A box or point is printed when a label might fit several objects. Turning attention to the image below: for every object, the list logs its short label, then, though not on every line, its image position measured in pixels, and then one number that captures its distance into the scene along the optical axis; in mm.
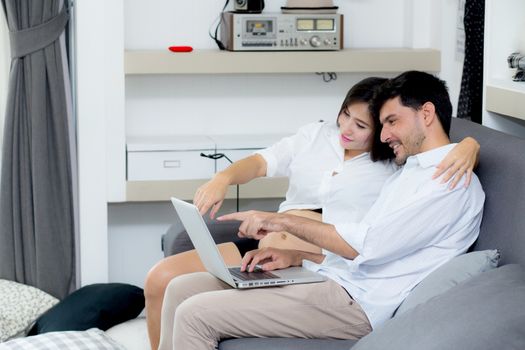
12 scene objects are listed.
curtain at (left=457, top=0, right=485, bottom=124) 4948
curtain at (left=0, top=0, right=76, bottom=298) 5448
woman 4099
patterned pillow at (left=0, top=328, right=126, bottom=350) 4469
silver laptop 3519
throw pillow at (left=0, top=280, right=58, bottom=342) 5220
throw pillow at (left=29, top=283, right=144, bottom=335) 5210
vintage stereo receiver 5547
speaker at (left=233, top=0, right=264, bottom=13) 5640
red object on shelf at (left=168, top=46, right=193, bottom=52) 5588
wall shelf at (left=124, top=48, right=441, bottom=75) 5505
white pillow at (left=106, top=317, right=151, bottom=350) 5205
